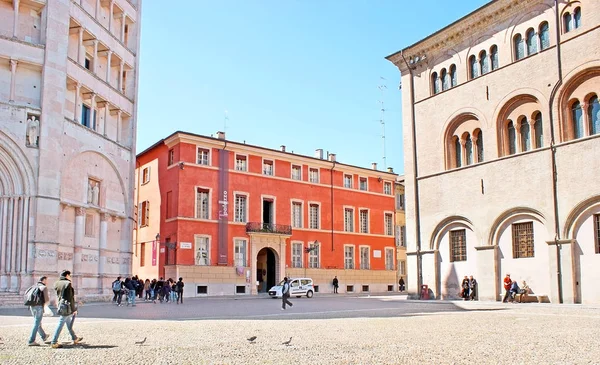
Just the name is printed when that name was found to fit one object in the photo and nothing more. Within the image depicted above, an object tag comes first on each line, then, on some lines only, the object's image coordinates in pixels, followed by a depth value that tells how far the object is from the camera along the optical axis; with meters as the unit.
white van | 38.85
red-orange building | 41.72
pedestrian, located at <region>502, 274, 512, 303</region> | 25.44
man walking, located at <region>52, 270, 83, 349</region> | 11.14
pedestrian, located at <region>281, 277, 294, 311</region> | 24.37
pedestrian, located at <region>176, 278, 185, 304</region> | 30.45
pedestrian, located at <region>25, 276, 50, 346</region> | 11.52
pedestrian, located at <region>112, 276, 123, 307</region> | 27.75
